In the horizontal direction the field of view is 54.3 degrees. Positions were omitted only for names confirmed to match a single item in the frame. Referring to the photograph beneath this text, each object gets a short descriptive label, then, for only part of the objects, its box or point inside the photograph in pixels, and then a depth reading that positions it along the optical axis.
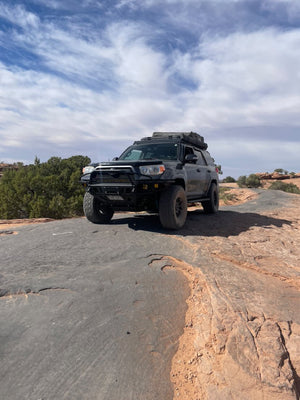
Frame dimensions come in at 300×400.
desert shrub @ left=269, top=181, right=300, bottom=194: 26.80
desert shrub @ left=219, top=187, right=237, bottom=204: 15.38
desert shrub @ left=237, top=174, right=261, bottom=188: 34.25
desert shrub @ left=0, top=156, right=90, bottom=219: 11.27
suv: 5.08
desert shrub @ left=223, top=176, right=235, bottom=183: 45.62
